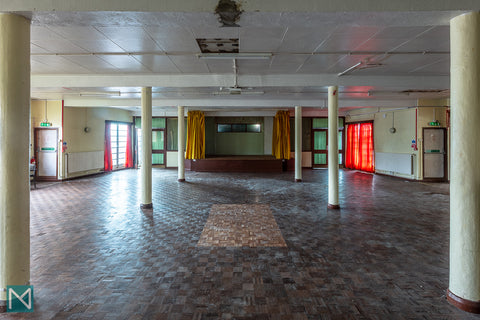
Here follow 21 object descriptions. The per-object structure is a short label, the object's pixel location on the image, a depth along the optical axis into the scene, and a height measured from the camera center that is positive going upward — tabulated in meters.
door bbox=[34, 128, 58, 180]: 10.46 +0.17
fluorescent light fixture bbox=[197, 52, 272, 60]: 4.70 +1.61
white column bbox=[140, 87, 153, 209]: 6.36 +0.16
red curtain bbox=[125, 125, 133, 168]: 15.07 +0.19
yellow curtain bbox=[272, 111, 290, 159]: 13.76 +0.96
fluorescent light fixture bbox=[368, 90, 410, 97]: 8.31 +1.83
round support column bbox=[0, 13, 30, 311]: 2.56 +0.03
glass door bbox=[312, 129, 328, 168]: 15.30 +0.33
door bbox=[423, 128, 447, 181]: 10.26 -0.02
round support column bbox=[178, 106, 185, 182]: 10.77 +0.33
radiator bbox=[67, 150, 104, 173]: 10.82 -0.22
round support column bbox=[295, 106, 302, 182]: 10.67 +0.23
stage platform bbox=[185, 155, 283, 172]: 13.40 -0.48
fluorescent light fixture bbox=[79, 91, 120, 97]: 7.72 +1.85
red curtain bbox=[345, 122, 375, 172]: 13.38 +0.31
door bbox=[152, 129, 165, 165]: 15.37 +0.43
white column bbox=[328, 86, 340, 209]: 6.38 +0.12
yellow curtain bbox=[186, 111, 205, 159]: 13.69 +0.89
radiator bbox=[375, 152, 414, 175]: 10.78 -0.34
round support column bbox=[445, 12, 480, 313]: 2.54 -0.12
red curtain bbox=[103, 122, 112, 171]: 13.26 +0.27
